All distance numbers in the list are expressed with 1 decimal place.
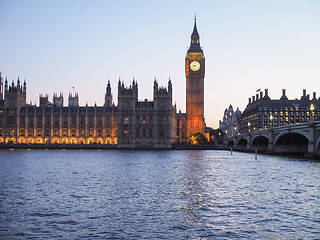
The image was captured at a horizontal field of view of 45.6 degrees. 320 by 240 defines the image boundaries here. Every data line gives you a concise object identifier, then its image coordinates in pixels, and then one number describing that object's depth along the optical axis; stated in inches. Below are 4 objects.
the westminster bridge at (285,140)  2562.5
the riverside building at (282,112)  7155.5
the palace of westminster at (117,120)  6210.6
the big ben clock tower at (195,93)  6978.4
